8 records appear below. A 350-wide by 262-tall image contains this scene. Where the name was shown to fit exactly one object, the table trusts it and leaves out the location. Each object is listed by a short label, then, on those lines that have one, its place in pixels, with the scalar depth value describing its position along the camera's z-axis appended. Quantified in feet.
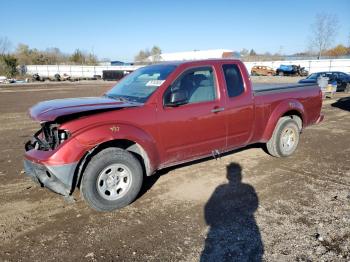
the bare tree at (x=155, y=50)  475.80
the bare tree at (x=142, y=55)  501.85
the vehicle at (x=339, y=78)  78.95
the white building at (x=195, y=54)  280.72
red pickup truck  13.71
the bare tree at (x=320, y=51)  251.80
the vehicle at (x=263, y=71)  174.81
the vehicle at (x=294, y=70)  165.40
